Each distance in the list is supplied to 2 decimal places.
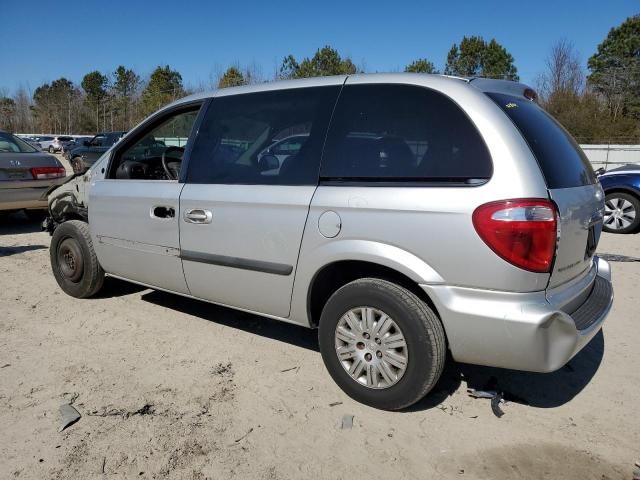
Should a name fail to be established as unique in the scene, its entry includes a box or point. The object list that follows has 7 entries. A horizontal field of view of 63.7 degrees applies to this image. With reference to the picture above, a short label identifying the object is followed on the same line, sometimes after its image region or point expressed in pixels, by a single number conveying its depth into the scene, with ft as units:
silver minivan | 8.23
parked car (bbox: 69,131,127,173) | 69.62
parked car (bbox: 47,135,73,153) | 124.85
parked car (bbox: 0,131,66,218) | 25.03
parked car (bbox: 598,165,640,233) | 27.94
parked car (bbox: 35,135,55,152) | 131.93
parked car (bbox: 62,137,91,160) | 114.99
